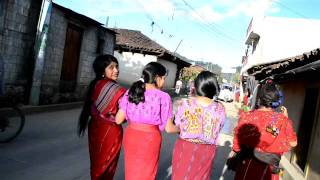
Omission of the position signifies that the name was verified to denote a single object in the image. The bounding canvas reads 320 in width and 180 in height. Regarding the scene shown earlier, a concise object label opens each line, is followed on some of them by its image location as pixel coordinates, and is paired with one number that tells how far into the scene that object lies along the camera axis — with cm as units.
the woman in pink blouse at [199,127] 228
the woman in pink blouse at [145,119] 240
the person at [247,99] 1381
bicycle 448
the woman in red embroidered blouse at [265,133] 231
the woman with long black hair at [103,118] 264
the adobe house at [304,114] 381
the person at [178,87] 2037
